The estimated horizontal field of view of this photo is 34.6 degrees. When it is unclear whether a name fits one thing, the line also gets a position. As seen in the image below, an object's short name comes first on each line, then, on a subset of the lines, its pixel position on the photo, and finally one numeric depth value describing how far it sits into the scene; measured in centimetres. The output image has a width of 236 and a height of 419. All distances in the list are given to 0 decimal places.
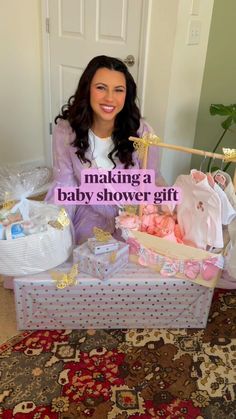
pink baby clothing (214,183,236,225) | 131
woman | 150
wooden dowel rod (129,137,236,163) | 129
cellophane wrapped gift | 129
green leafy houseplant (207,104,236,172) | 194
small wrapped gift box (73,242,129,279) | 134
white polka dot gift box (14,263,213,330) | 137
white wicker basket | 128
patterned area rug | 120
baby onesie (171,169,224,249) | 132
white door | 210
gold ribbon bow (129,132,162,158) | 140
